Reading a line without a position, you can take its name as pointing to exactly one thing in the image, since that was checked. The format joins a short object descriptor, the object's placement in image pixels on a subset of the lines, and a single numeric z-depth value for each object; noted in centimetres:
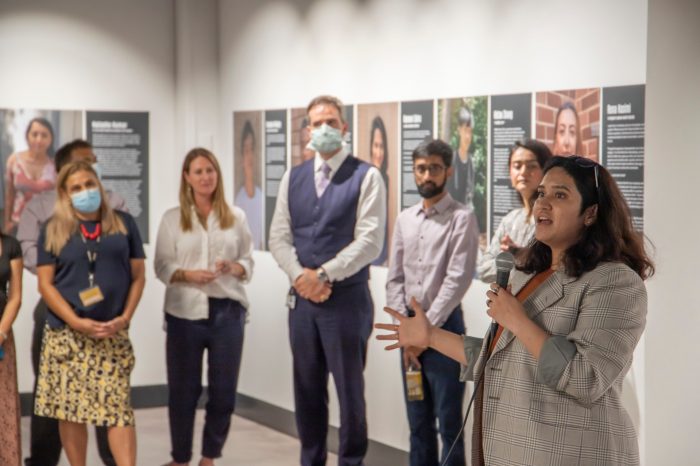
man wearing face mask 588
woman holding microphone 299
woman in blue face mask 568
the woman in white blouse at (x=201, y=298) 622
